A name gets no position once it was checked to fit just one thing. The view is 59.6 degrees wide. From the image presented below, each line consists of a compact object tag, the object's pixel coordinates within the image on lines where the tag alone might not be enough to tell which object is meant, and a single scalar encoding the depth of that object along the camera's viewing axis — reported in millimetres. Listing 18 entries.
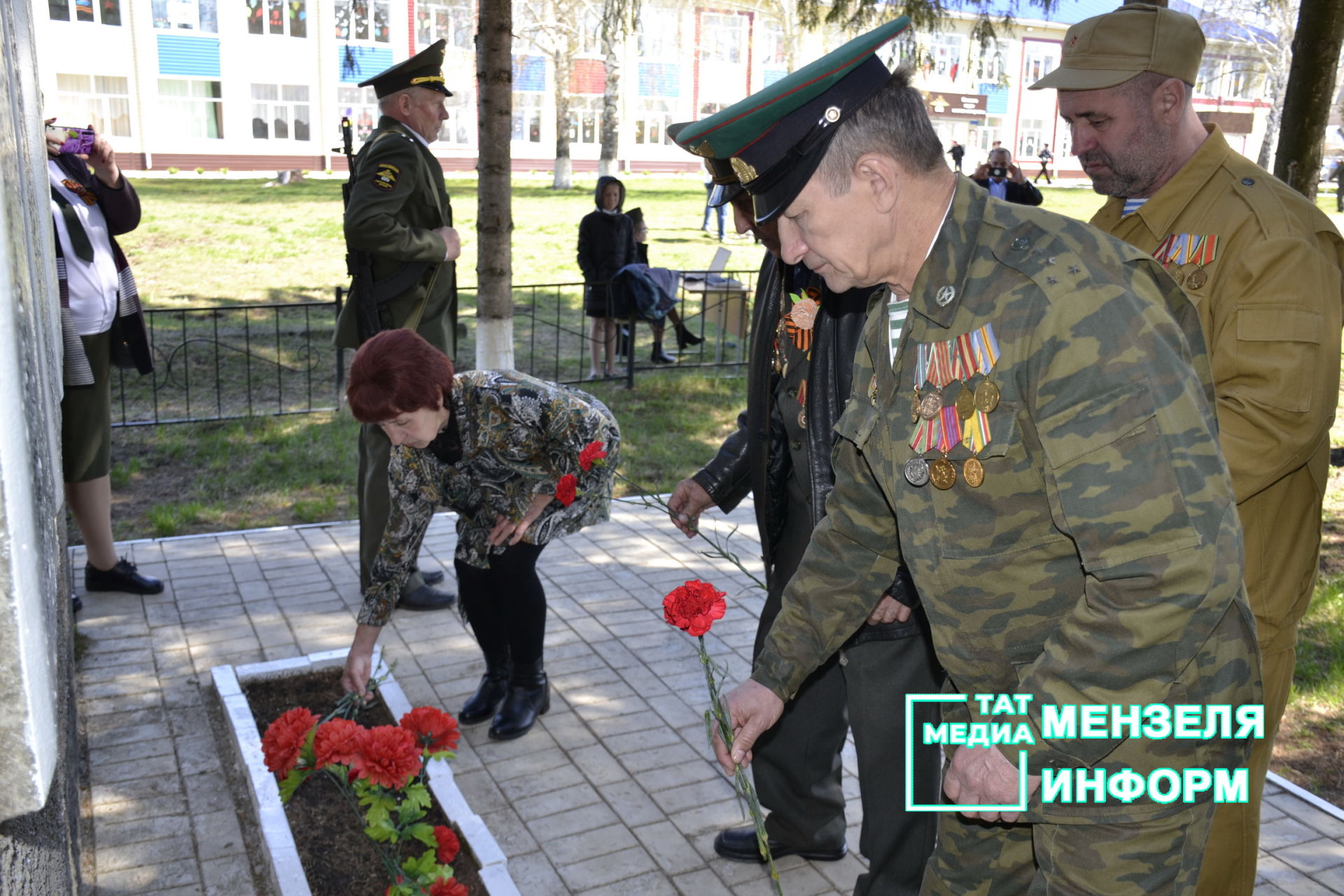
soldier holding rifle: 5074
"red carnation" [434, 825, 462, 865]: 2932
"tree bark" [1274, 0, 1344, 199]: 5645
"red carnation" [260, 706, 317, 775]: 2879
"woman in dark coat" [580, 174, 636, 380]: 11680
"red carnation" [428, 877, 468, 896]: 2771
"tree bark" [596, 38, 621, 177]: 34000
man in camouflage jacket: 1620
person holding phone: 4949
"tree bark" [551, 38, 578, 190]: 35375
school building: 39281
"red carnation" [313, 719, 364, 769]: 2873
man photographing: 16828
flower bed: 3275
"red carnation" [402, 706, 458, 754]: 3129
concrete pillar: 1057
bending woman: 3543
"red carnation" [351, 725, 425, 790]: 2857
